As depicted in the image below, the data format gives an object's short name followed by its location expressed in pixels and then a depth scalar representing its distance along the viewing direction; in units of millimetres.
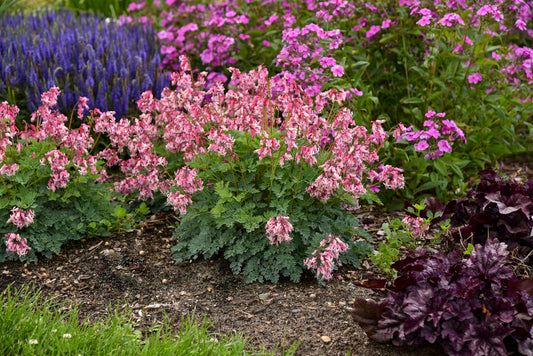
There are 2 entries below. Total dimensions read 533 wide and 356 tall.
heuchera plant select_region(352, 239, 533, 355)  2303
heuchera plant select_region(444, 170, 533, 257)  3016
